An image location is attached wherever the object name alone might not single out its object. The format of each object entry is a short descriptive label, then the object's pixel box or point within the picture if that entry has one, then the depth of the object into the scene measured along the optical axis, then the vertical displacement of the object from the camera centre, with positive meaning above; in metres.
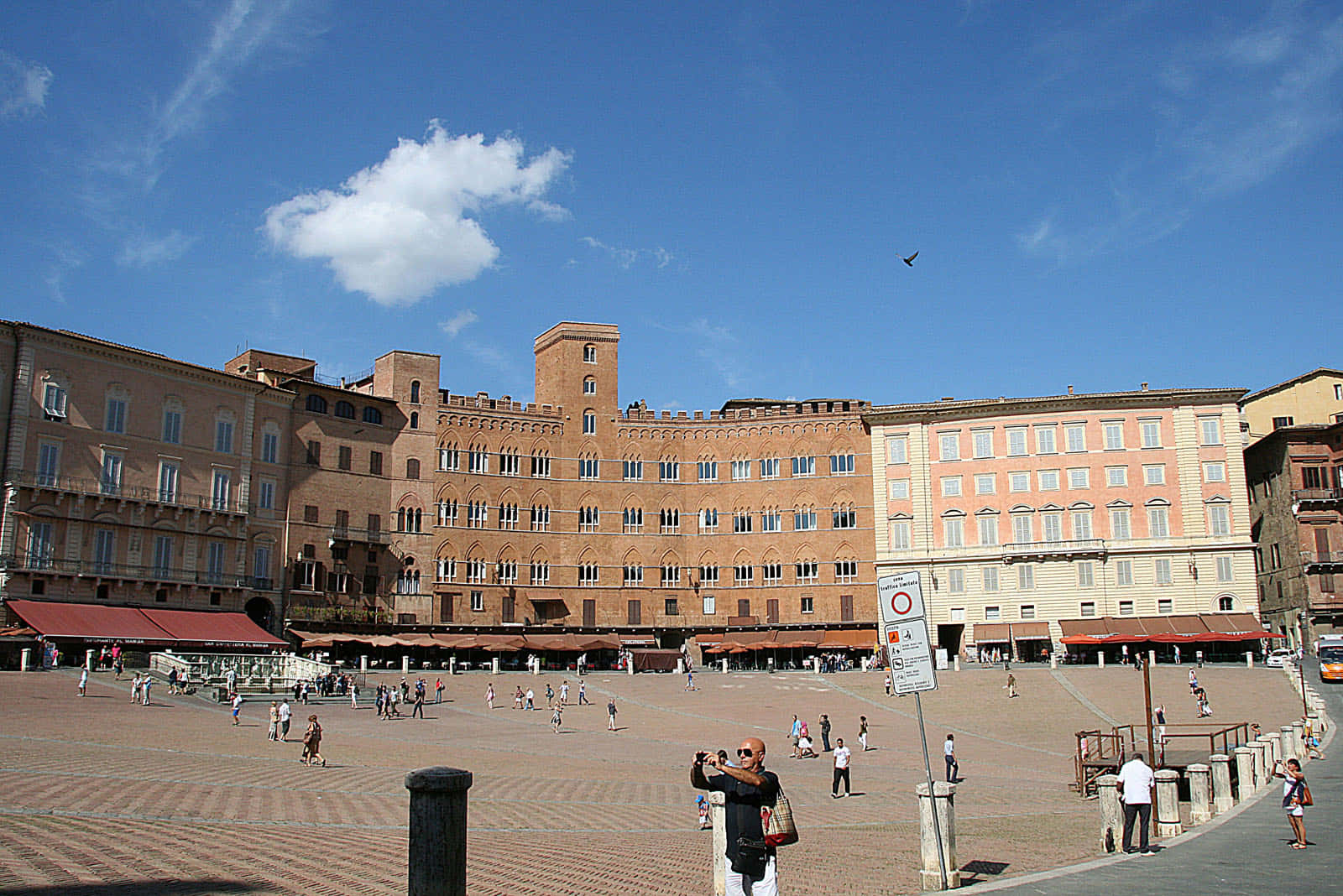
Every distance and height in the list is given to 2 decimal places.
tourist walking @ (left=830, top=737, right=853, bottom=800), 26.78 -2.61
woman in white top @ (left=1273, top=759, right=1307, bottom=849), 15.93 -2.04
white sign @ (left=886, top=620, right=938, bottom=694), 13.01 -0.10
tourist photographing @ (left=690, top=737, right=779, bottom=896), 8.91 -1.27
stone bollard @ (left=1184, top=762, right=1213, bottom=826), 19.48 -2.38
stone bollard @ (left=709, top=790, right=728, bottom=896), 12.29 -2.04
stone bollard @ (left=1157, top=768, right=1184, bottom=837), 17.97 -2.38
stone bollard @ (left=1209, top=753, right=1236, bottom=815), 20.75 -2.35
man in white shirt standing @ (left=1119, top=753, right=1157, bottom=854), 15.75 -1.93
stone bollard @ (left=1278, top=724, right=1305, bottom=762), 26.89 -2.15
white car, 54.37 -0.45
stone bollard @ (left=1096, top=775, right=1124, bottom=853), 16.50 -2.33
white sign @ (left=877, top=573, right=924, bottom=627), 13.16 +0.59
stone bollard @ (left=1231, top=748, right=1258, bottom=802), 23.02 -2.41
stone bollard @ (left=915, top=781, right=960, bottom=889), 13.58 -2.14
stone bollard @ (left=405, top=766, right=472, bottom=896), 5.55 -0.85
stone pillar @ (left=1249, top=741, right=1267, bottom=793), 24.64 -2.36
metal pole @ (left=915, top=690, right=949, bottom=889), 13.48 -2.07
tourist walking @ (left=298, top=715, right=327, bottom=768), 28.58 -2.27
